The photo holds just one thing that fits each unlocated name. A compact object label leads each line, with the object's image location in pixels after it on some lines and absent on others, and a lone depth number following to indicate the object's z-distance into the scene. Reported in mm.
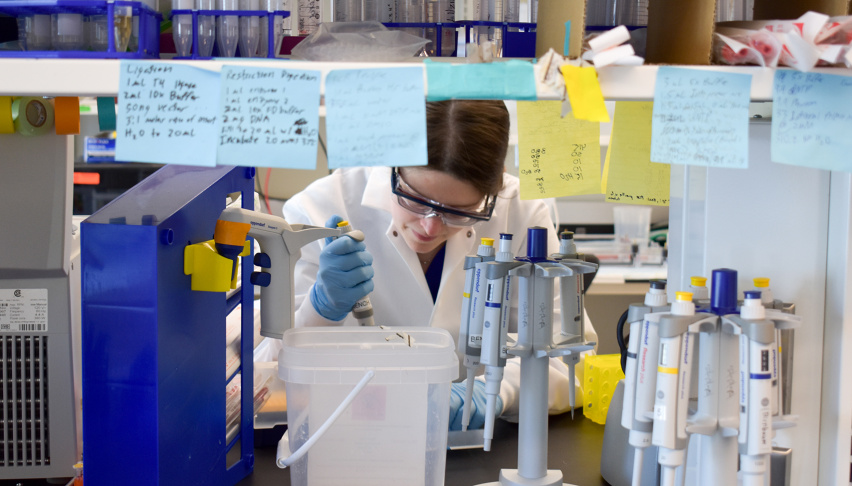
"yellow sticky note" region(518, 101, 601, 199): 999
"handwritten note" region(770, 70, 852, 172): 812
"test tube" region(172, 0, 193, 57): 866
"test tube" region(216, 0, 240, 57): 877
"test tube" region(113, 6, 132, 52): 807
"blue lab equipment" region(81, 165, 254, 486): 893
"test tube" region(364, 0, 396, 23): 1026
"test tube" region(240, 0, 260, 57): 883
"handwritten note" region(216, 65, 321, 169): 779
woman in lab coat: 1507
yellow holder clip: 981
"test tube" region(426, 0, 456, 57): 1024
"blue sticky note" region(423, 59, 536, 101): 791
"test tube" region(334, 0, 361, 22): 1025
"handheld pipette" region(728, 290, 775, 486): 771
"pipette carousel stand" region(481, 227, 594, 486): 997
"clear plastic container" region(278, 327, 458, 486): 1015
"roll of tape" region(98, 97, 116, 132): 924
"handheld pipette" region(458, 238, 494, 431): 1030
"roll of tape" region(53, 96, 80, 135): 966
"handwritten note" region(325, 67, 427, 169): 779
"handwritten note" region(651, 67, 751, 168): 799
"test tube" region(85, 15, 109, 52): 833
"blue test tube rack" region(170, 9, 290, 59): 866
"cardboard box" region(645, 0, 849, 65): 829
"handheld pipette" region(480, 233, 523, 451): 981
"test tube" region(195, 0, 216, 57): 874
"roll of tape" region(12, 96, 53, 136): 1010
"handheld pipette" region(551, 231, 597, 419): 1062
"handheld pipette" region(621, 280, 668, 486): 815
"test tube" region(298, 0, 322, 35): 1013
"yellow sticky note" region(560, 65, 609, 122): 788
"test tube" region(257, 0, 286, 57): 893
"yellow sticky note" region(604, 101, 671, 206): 1148
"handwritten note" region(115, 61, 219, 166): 781
